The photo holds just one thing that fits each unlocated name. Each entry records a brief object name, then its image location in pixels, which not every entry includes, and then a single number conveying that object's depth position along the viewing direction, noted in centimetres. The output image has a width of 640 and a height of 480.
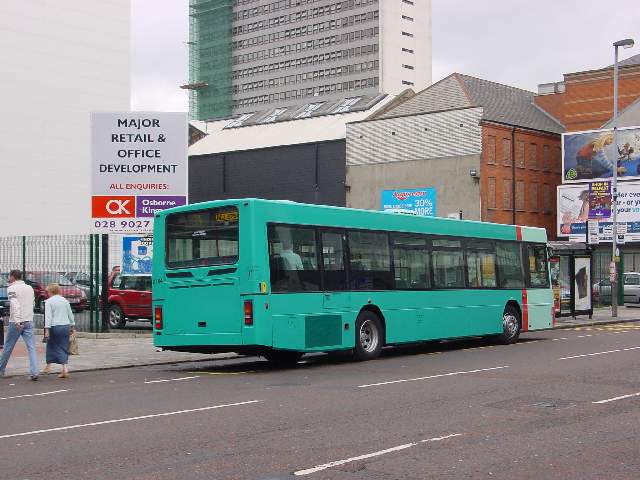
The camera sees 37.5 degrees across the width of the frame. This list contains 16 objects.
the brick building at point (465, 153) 6875
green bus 1627
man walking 1586
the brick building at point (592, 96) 7806
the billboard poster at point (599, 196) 3900
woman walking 1644
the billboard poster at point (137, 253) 2772
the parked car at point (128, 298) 2872
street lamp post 3584
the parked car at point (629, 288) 4732
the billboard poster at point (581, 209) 6238
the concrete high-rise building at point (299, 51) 14300
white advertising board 2645
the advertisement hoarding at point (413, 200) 7031
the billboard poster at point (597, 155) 6662
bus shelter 3309
